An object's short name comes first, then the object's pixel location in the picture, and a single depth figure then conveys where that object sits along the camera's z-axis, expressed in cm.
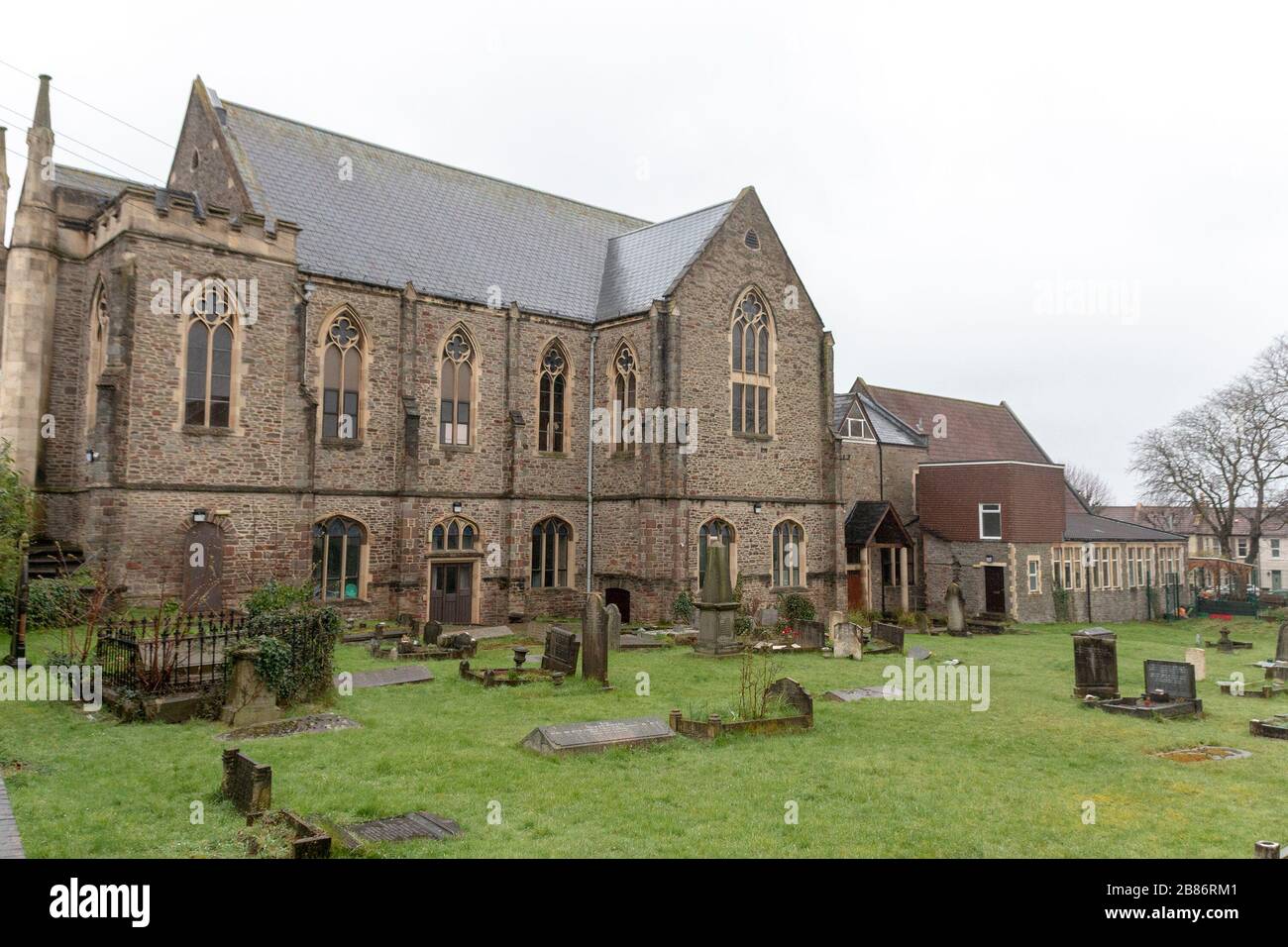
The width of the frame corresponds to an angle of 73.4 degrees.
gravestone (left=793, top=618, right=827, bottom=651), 2261
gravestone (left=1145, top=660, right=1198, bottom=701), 1510
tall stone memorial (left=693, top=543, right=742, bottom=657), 2066
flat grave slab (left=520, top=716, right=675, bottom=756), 1080
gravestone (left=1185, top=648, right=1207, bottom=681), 1923
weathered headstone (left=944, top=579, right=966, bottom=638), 2836
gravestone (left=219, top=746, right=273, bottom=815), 809
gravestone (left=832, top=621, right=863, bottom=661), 2131
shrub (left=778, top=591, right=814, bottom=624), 2795
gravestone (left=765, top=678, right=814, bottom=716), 1274
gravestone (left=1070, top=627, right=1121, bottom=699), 1628
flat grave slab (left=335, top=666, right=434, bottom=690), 1558
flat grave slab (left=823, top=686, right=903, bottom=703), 1552
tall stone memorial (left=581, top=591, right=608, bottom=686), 1594
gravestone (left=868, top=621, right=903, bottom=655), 2297
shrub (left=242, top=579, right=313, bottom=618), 1769
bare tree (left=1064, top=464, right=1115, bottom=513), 9856
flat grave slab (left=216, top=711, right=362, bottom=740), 1151
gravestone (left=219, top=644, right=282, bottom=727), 1202
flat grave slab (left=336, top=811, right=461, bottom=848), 766
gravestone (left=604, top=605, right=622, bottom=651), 2050
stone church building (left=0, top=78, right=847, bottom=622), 2083
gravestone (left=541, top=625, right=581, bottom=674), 1677
